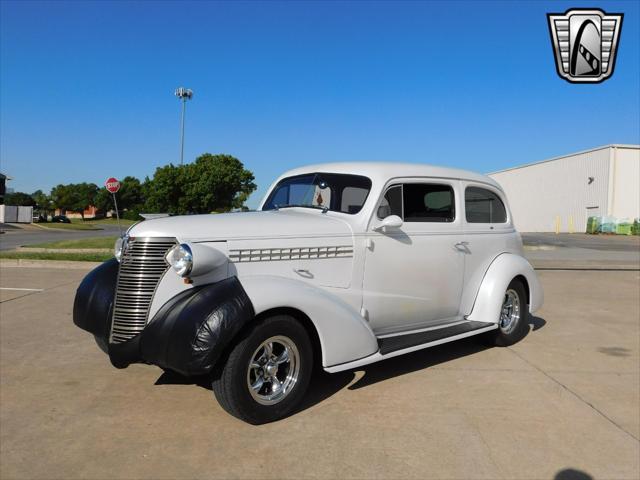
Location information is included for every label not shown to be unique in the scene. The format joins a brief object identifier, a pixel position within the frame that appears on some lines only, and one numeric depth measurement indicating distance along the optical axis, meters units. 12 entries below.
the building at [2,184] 58.66
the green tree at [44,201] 91.69
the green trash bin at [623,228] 34.53
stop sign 16.51
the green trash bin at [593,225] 36.19
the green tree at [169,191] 40.40
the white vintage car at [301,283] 3.06
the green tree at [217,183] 41.28
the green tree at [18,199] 71.56
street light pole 43.84
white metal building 36.69
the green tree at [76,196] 85.06
